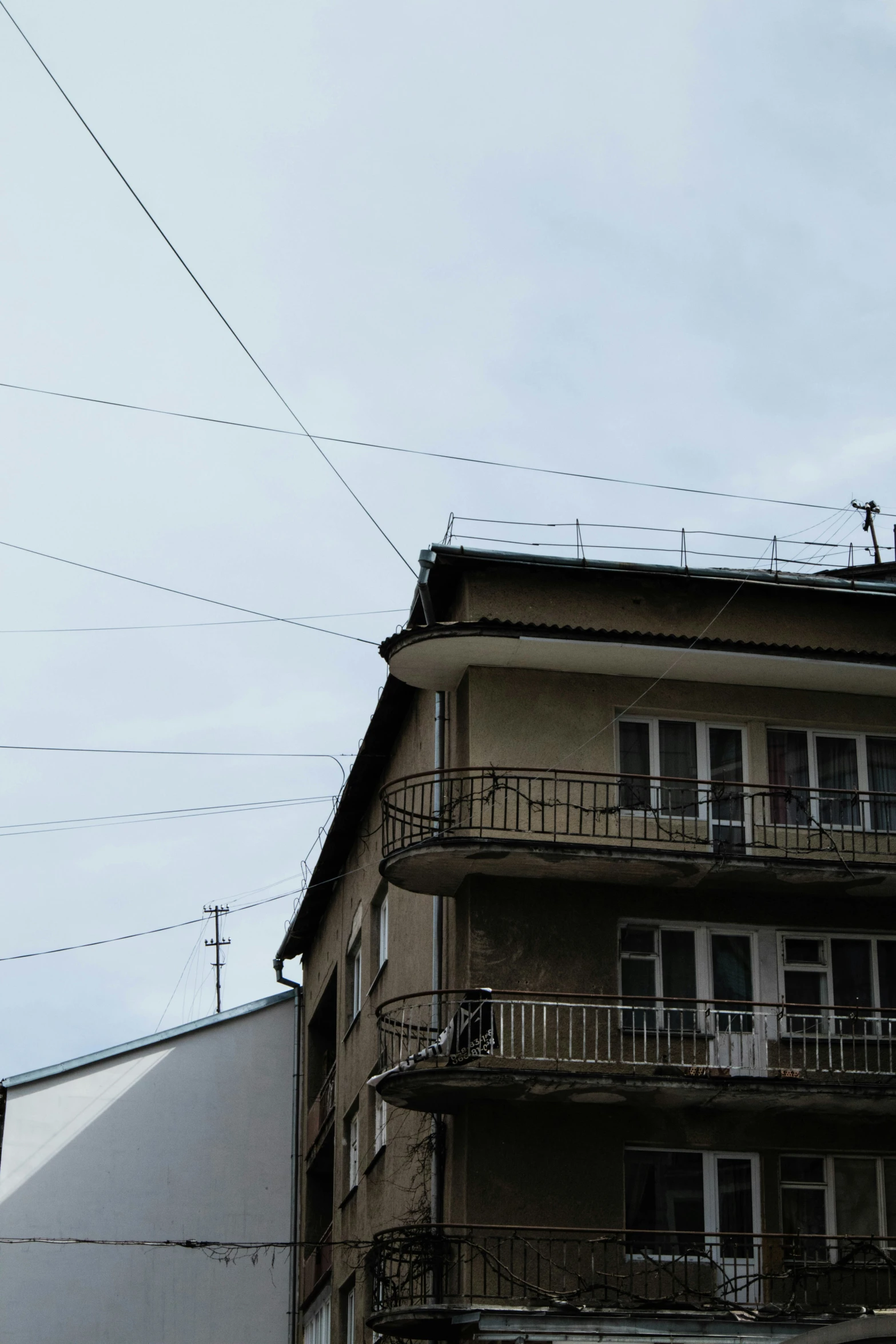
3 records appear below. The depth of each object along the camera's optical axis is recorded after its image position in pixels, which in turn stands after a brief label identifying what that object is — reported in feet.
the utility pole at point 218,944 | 223.51
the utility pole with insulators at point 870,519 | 109.60
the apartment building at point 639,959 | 62.49
